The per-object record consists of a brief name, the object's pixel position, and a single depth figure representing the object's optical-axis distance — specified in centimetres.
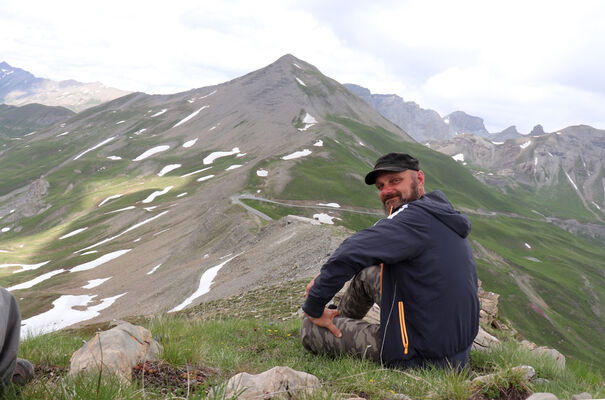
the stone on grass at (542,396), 314
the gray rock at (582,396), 337
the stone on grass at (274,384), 299
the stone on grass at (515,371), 363
